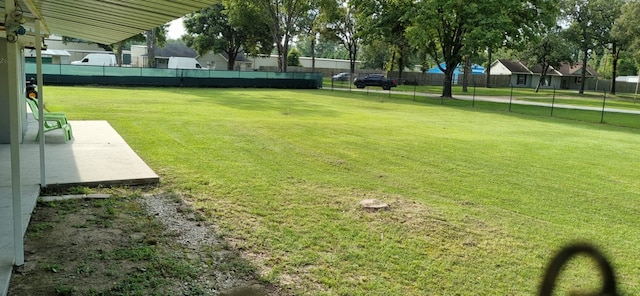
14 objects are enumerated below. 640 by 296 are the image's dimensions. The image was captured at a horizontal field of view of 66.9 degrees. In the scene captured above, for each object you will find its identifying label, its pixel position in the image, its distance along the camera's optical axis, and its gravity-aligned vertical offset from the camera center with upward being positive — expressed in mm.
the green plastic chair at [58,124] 8690 -855
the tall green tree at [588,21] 49438 +7697
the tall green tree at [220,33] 51844 +5261
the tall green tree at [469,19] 26922 +4138
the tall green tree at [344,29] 53469 +6573
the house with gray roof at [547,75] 67062 +2656
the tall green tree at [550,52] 50875 +4452
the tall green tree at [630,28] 43719 +6277
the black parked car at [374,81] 41781 +568
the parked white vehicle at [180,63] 48125 +1832
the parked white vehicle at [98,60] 43969 +1672
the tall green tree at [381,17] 31281 +4673
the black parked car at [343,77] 52981 +1052
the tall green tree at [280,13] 38625 +5932
